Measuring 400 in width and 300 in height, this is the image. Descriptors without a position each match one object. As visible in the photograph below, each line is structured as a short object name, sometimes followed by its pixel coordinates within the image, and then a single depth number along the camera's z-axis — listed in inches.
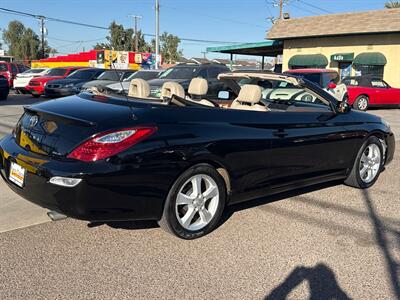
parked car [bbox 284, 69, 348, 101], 535.5
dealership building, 944.9
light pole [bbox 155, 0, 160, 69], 1323.5
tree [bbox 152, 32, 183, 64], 3196.4
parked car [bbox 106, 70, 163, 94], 586.6
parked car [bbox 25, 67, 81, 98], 749.4
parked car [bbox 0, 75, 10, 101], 704.7
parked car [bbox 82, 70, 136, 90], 619.2
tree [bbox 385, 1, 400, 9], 2276.3
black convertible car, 130.7
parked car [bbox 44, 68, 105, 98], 669.3
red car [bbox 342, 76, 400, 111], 674.2
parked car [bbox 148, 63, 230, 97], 500.5
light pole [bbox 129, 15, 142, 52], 2871.6
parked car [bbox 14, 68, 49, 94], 830.5
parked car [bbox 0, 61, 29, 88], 941.8
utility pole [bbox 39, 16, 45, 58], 2413.3
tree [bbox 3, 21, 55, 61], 3467.0
